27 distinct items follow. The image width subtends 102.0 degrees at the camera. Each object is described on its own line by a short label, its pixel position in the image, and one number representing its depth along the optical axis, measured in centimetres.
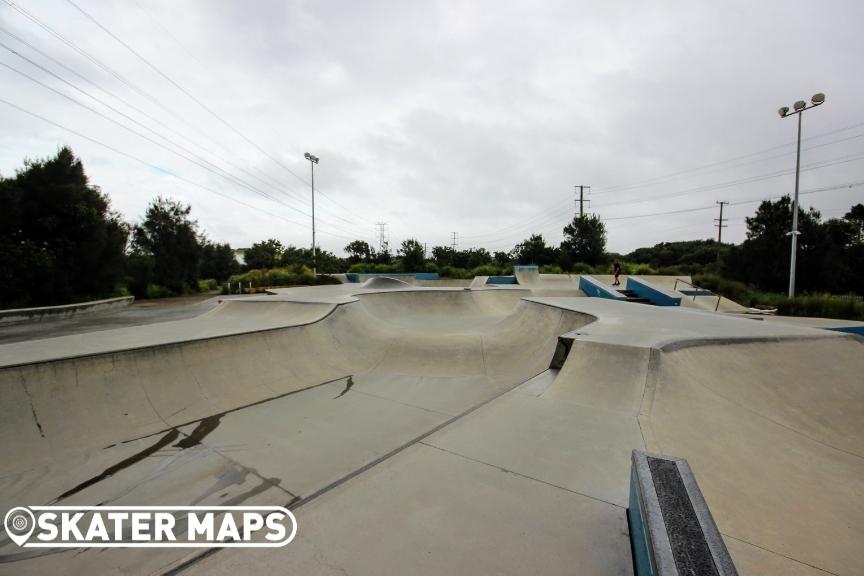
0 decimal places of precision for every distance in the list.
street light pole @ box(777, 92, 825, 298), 1467
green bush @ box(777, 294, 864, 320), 1142
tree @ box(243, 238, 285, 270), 5691
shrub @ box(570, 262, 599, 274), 3316
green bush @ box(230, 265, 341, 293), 2642
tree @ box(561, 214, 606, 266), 3819
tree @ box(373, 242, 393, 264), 5445
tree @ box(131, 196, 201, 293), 2695
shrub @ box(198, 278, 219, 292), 3016
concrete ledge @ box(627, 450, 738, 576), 131
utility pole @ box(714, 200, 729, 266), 4670
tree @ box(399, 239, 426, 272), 3894
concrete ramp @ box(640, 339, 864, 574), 211
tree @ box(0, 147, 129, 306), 1483
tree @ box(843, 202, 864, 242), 4184
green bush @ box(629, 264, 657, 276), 2851
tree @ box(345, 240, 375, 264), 7594
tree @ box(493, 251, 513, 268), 4524
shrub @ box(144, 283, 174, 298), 2458
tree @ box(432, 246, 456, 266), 4739
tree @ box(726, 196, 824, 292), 2464
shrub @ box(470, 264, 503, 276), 3395
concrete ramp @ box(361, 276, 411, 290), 1914
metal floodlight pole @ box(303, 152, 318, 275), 3259
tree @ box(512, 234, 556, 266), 3978
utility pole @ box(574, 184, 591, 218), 4738
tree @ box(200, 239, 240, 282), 4941
